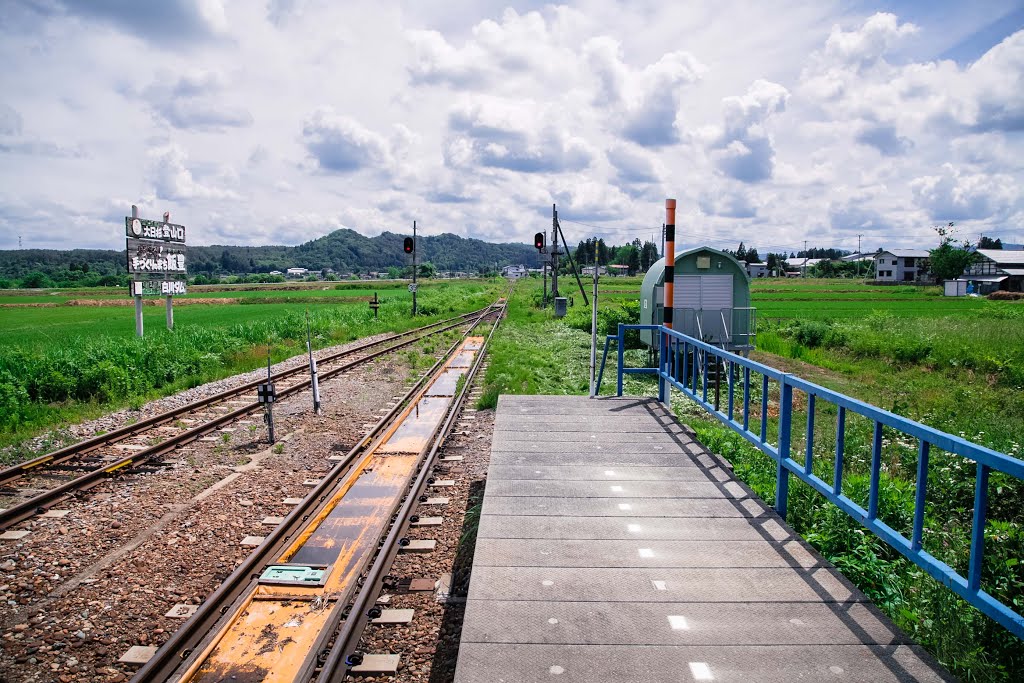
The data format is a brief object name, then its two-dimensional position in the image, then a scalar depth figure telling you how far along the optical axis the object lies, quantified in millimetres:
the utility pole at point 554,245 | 36281
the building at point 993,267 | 72500
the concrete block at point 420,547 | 6168
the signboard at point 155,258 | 20547
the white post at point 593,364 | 10246
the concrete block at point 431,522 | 6781
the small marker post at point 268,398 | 10438
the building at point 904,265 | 93062
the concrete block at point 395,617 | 4883
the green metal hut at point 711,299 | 17484
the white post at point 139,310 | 20328
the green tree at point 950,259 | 72625
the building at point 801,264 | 136625
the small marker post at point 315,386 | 12438
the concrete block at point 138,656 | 4470
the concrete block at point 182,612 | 5074
